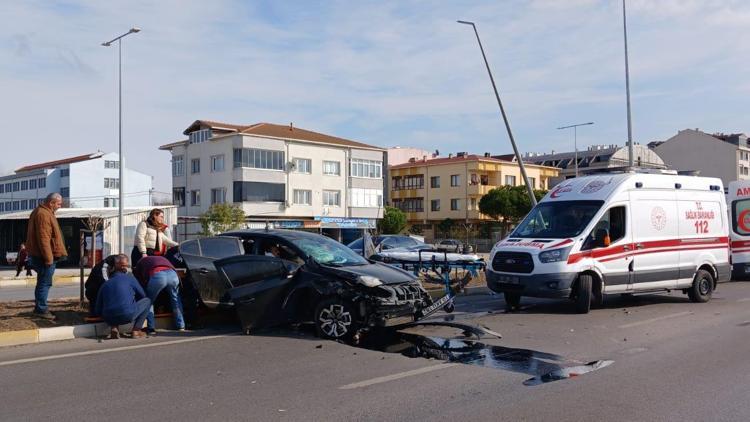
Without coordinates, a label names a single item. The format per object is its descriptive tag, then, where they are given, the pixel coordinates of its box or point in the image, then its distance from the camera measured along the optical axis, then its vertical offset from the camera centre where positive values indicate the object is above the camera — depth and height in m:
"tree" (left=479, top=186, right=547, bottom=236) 71.31 +3.01
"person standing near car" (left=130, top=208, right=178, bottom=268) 11.03 -0.04
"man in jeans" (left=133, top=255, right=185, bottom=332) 9.85 -0.66
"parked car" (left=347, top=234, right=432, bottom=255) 25.98 -0.37
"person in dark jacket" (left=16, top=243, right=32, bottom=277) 28.11 -0.98
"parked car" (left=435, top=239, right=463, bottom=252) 18.43 -0.47
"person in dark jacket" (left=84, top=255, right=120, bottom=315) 10.04 -0.64
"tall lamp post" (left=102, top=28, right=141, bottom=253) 33.58 +5.71
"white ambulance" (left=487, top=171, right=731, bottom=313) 12.31 -0.25
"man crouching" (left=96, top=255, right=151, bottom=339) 9.24 -0.92
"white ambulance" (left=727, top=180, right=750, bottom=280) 20.48 -0.08
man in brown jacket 9.91 -0.14
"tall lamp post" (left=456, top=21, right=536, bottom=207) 23.05 +3.86
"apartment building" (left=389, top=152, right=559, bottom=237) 78.31 +5.85
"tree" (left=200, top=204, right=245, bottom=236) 47.75 +1.10
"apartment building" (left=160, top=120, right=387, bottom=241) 57.94 +5.22
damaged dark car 9.23 -0.76
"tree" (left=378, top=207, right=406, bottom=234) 71.73 +1.12
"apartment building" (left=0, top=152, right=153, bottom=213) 86.38 +6.99
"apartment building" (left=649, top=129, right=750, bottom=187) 89.75 +10.23
